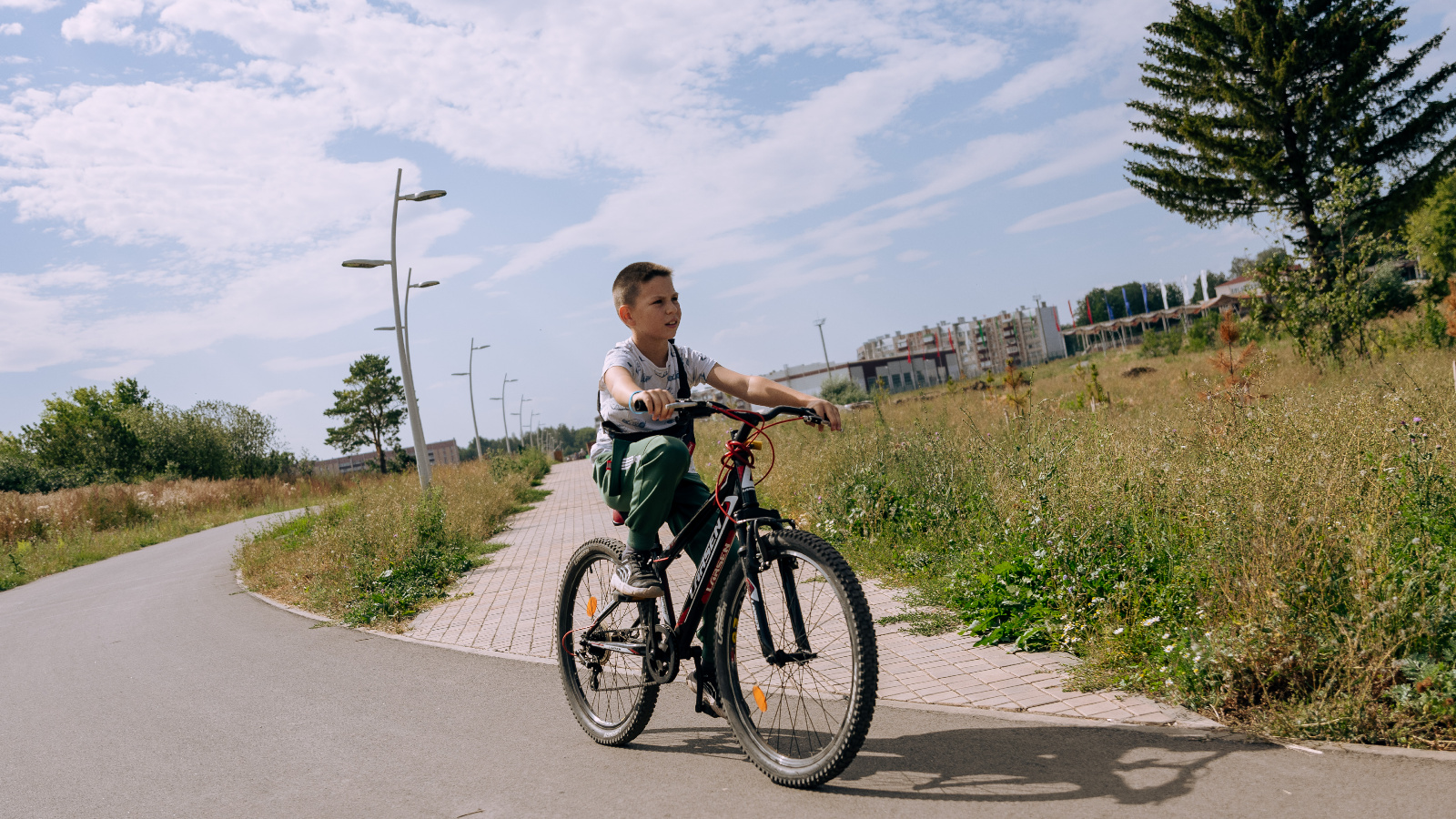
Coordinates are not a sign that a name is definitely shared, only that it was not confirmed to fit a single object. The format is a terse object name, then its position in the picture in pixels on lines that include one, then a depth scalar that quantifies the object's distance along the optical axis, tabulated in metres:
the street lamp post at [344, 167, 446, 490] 18.11
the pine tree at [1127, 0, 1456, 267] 22.80
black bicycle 2.93
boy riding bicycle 3.55
